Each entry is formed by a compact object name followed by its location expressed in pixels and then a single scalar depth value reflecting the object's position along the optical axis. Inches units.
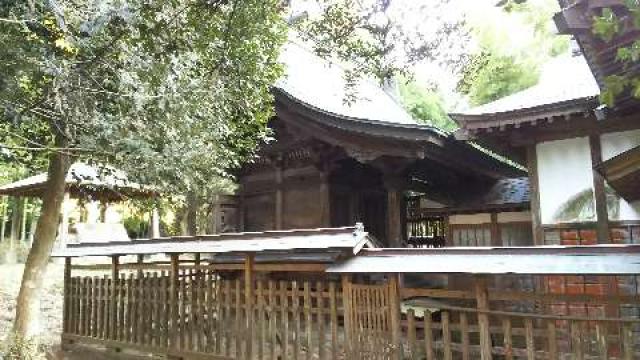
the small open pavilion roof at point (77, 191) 337.1
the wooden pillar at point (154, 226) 710.6
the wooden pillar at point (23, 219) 1037.2
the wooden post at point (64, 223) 657.0
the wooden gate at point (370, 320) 227.3
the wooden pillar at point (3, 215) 1038.3
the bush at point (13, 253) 839.7
